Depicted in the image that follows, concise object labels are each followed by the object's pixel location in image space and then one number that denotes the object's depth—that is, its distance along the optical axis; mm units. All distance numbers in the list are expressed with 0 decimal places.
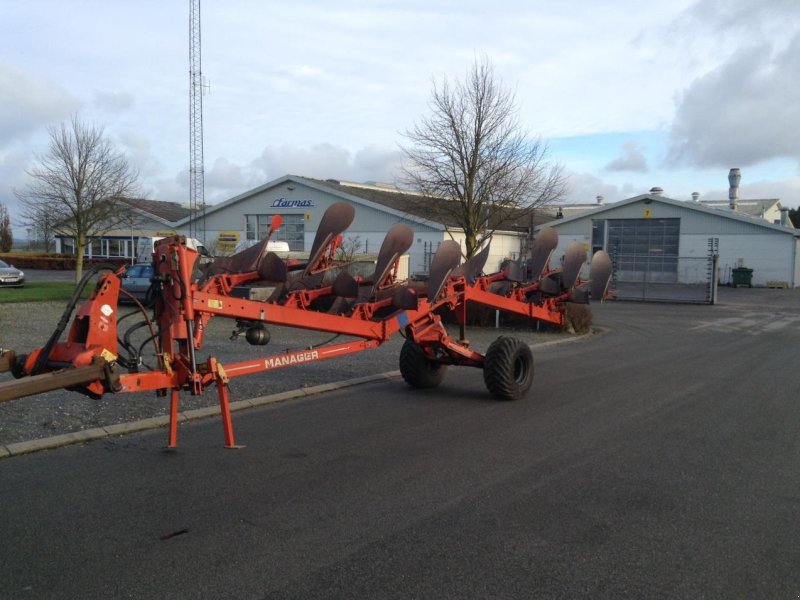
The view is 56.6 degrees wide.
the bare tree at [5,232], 65375
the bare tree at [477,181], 24297
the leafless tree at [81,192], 27922
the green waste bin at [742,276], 43344
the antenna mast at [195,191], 44731
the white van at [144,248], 35325
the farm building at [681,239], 43594
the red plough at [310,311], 5430
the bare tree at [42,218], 30631
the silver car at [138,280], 24078
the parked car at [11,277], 31375
